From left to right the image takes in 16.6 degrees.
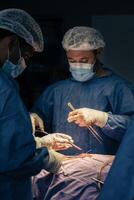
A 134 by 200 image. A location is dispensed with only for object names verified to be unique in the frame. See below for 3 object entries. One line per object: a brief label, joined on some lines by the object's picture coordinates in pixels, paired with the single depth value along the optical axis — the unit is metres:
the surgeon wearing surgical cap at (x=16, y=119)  1.77
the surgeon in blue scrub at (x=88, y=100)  2.61
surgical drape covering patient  2.41
